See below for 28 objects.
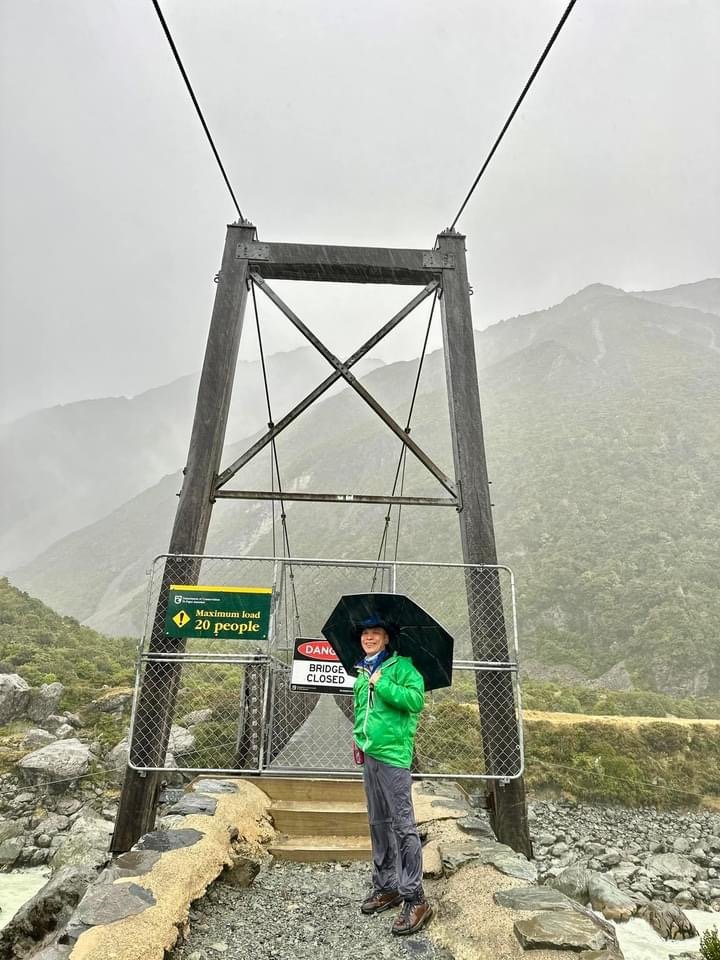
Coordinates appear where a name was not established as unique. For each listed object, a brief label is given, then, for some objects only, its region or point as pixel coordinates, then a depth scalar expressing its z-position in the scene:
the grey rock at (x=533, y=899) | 2.69
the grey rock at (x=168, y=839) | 3.35
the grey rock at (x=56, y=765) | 10.20
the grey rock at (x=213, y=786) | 4.35
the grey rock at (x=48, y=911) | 4.49
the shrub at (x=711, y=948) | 4.38
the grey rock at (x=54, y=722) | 12.85
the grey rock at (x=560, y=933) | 2.25
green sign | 4.71
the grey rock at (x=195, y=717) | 13.10
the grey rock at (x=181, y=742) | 11.10
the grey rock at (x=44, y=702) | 13.28
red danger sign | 4.80
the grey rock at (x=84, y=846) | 6.97
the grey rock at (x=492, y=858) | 3.22
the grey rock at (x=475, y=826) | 3.94
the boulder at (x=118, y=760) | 10.57
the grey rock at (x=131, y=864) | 2.98
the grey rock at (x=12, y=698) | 13.02
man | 2.83
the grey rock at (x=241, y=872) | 3.50
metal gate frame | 4.44
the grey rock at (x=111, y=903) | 2.53
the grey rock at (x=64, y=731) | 12.48
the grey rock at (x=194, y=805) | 3.87
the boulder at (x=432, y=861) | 3.36
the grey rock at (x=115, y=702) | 13.67
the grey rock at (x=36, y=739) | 11.64
